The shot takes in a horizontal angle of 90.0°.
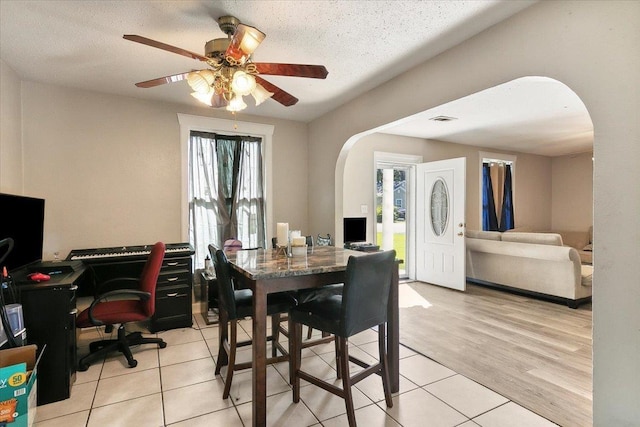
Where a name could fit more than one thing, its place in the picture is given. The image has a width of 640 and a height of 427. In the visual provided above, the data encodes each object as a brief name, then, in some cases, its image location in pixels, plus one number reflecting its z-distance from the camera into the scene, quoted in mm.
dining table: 1865
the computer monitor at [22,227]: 2346
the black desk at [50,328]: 2219
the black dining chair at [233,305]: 2090
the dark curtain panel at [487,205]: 6602
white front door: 5066
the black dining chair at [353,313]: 1855
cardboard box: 1686
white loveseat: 4211
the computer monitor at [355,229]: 4547
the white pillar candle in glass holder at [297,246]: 2411
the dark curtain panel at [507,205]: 6875
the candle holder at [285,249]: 2418
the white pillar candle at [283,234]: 2465
